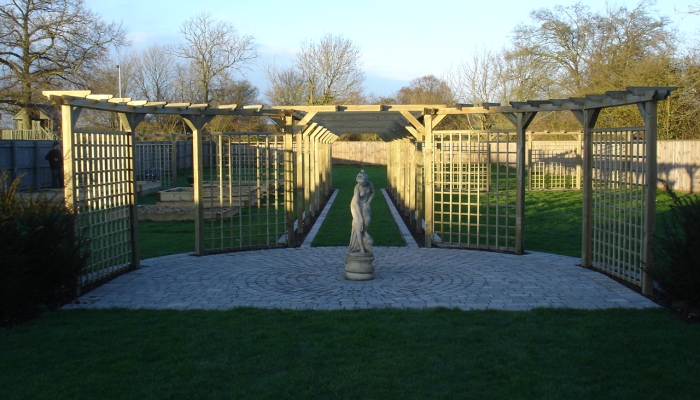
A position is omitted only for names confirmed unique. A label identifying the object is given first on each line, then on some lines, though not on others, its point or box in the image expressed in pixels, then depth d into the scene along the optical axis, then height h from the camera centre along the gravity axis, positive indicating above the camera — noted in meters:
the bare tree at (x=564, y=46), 33.75 +6.78
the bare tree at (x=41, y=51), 27.52 +5.51
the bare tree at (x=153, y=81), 41.53 +5.94
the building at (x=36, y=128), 30.62 +2.37
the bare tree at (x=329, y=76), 36.22 +5.44
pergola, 8.08 +0.13
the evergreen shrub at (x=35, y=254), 6.68 -0.93
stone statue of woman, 8.95 -0.65
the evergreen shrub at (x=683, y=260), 6.96 -1.00
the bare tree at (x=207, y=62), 37.62 +6.49
